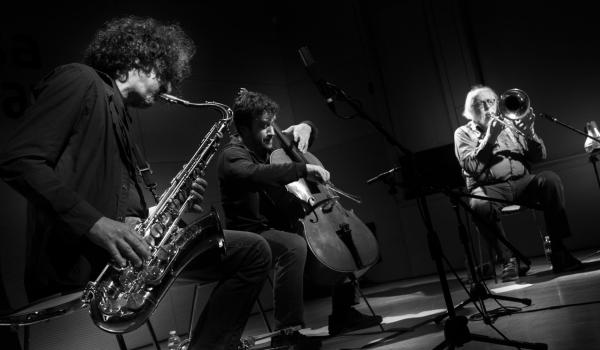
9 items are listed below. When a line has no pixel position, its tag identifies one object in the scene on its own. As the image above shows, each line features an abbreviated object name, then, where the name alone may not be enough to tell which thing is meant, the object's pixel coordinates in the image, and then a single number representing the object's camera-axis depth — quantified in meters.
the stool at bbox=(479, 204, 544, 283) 4.57
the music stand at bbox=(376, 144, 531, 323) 2.36
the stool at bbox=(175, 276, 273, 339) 2.71
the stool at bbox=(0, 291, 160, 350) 1.89
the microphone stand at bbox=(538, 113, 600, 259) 4.55
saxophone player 1.68
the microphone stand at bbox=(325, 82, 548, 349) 2.21
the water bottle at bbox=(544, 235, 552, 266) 4.56
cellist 3.23
